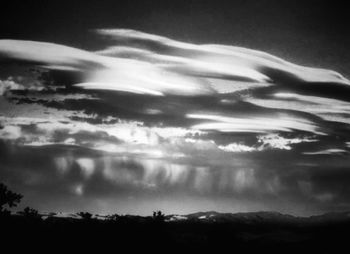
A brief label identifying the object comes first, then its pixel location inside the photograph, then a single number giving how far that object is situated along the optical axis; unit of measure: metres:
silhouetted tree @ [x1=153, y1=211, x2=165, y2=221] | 71.31
